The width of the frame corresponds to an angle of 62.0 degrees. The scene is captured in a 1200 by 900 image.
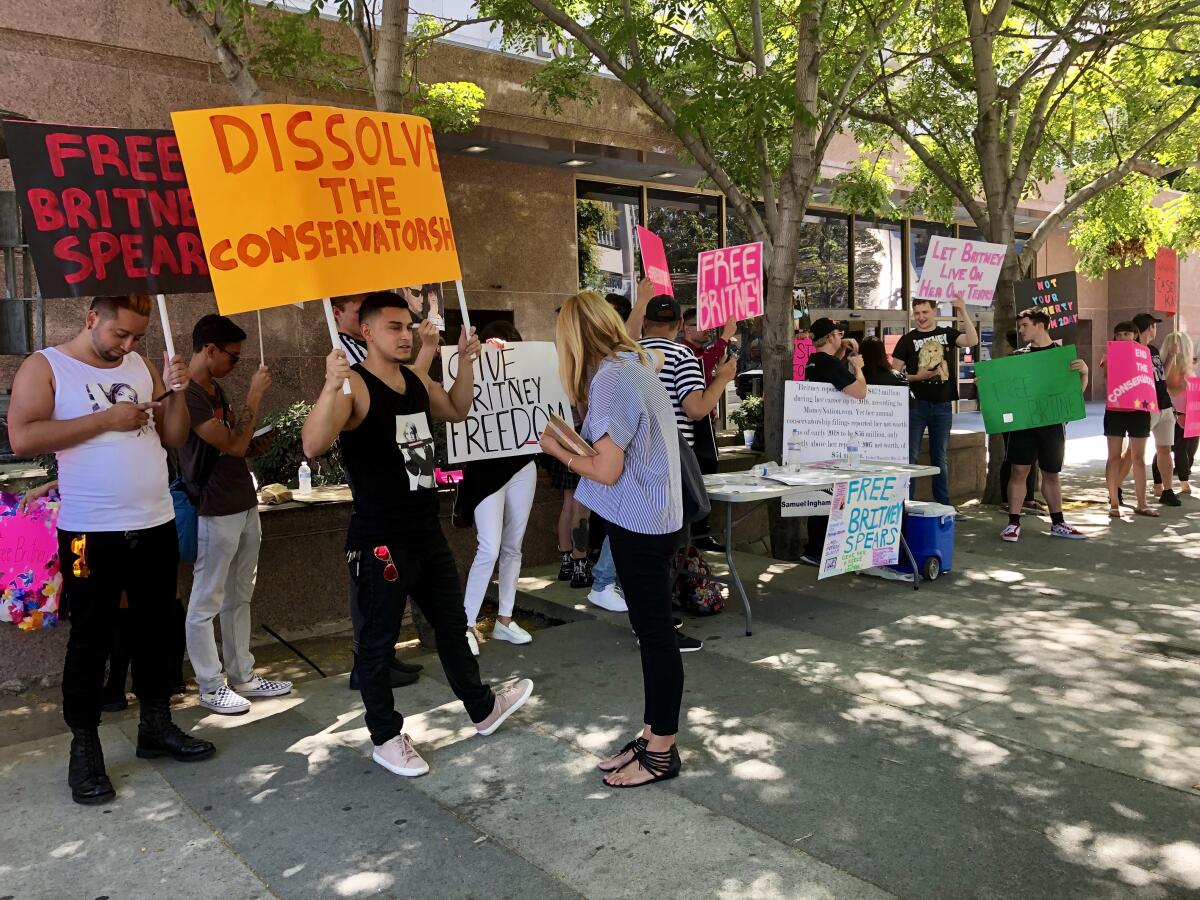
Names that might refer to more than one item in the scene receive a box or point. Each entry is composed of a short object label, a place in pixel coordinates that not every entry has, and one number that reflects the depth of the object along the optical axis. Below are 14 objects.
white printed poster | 7.63
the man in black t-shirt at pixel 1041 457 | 8.44
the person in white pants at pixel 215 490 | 4.58
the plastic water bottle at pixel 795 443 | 7.67
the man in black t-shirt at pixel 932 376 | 8.97
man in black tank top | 3.81
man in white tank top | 3.74
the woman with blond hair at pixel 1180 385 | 10.17
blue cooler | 7.06
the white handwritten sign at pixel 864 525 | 6.29
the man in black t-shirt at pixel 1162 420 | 9.79
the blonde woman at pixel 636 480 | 3.66
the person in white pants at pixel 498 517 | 5.56
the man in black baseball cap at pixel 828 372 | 7.68
